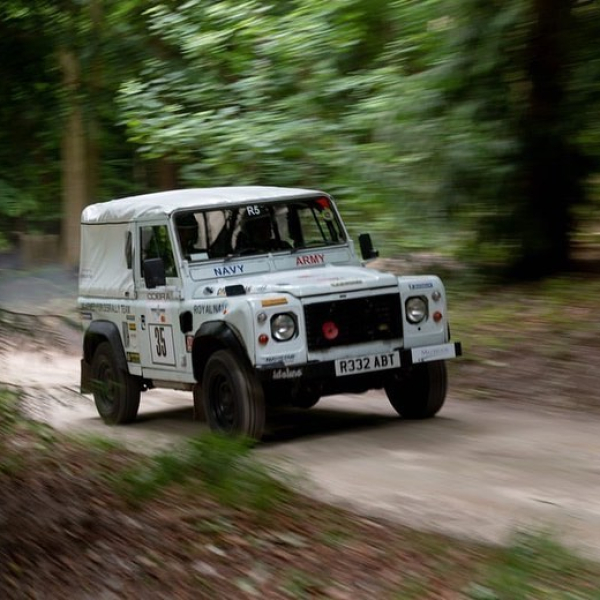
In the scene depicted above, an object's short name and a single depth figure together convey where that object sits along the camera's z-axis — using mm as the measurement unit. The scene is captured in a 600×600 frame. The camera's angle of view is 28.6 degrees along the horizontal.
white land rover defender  9555
